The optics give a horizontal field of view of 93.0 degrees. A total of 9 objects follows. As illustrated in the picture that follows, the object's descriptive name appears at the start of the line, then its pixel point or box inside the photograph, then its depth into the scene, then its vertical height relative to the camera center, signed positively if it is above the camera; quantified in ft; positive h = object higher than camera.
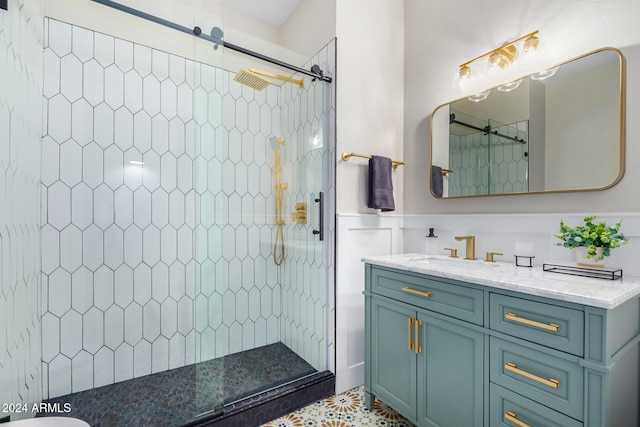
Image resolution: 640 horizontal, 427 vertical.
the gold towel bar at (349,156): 6.53 +1.22
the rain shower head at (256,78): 6.69 +3.03
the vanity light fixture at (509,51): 5.22 +2.93
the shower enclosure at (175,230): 5.92 -0.41
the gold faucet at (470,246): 5.81 -0.65
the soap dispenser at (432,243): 6.68 -0.69
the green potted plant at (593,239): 4.06 -0.36
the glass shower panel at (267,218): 6.35 -0.13
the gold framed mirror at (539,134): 4.47 +1.37
